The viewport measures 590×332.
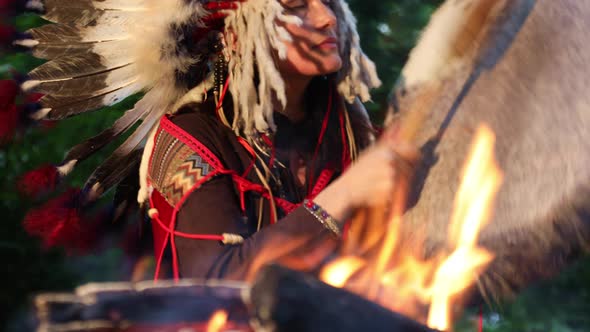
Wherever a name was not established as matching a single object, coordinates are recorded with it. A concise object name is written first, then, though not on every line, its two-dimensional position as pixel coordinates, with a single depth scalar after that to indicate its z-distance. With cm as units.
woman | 460
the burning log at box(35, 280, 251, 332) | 375
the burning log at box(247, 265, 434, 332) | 367
